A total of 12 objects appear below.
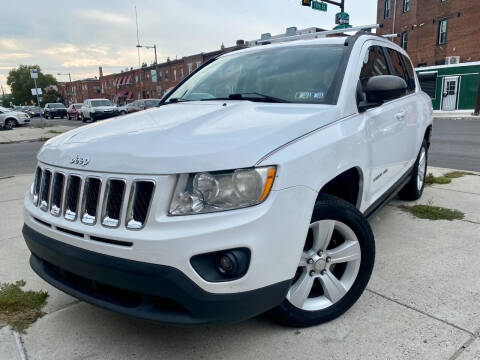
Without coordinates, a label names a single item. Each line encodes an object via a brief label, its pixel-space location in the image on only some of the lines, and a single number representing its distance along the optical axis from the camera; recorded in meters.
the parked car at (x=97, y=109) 26.39
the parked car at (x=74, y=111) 35.21
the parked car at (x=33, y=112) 48.69
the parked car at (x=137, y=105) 25.50
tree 92.44
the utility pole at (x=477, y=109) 22.17
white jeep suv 1.79
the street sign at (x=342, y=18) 13.69
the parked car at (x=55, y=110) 40.19
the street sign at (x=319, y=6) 14.48
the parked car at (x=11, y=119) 25.27
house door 25.94
